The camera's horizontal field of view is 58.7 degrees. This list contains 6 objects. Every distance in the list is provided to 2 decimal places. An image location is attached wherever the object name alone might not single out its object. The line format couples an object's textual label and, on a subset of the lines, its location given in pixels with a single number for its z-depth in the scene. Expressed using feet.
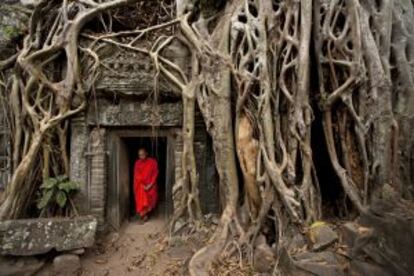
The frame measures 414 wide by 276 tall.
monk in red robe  17.33
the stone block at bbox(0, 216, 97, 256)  12.57
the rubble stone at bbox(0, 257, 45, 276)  12.56
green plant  14.71
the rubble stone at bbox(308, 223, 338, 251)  10.21
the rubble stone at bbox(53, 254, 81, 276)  12.74
